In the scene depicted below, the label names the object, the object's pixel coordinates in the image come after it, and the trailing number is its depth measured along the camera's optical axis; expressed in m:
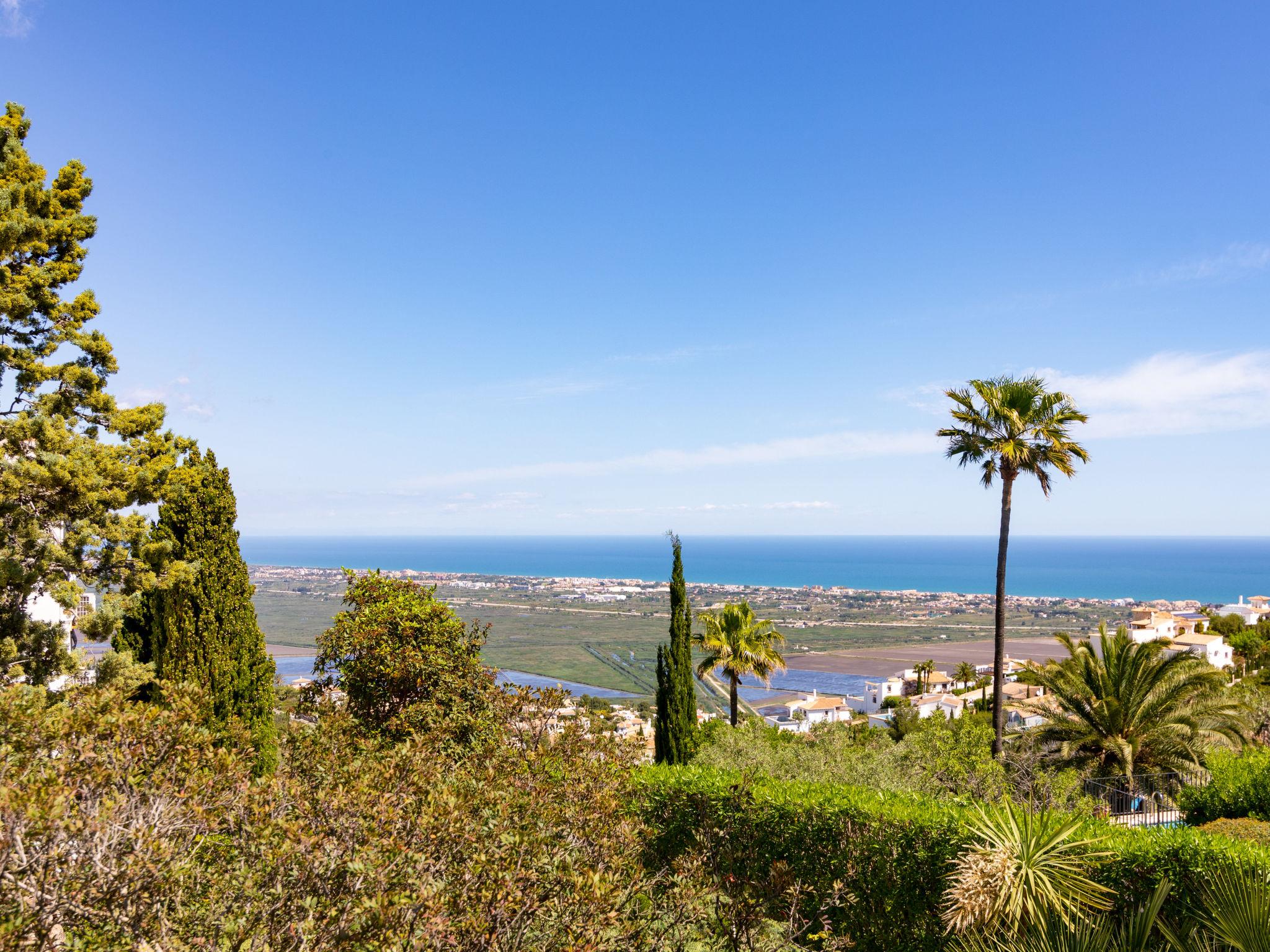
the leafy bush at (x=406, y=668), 10.71
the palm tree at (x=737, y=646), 21.75
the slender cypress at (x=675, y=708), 16.23
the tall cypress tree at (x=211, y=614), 11.16
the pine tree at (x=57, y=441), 9.30
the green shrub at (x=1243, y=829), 8.35
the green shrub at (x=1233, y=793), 11.46
